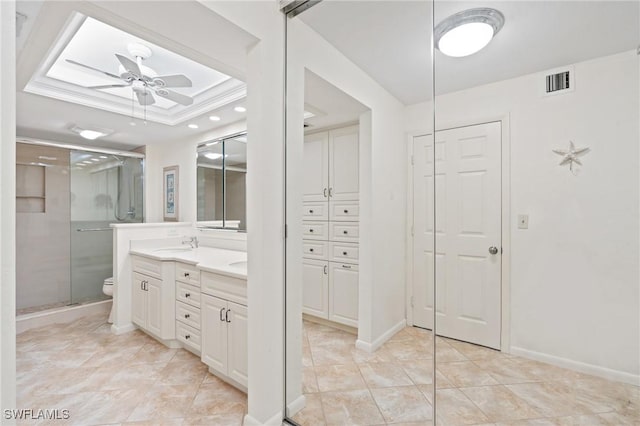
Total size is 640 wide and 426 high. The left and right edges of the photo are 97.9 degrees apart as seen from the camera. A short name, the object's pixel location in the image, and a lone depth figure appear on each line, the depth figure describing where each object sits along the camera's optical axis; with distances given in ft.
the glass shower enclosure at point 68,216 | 11.02
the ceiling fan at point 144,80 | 6.66
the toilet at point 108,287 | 10.54
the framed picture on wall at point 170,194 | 12.28
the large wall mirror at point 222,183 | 9.34
